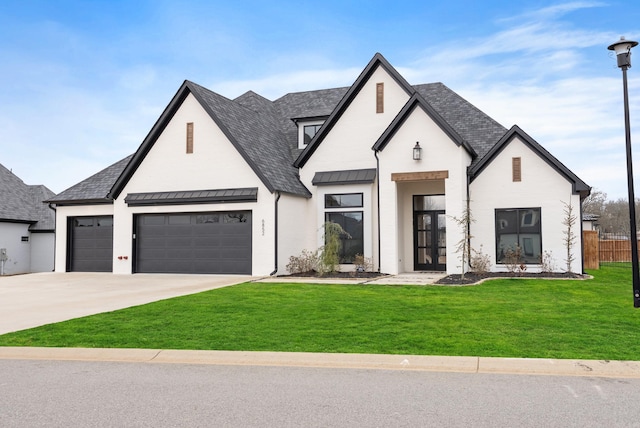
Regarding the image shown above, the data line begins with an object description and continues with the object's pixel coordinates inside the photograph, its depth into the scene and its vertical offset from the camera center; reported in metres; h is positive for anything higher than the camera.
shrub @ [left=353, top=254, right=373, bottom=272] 21.62 -0.89
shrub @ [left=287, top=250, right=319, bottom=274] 21.95 -0.90
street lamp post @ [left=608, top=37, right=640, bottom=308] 11.38 +2.41
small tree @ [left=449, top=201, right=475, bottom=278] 20.23 +0.09
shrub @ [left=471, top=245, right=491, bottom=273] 21.08 -0.79
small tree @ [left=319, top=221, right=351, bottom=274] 21.02 -0.29
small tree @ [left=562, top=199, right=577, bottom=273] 20.34 +0.25
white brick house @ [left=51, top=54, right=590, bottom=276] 20.91 +1.79
